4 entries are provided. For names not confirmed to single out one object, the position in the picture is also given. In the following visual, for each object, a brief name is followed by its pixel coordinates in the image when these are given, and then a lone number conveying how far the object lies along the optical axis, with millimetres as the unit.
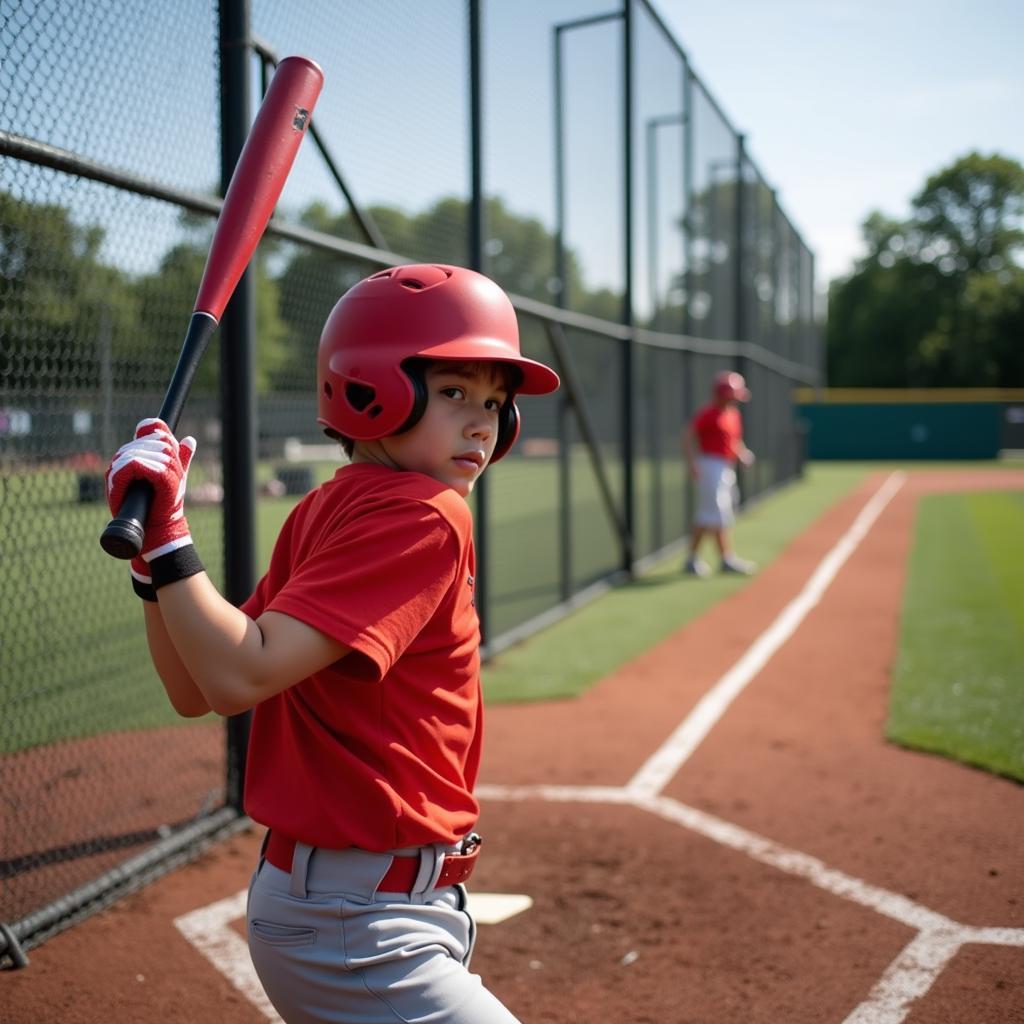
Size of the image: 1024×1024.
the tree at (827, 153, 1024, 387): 55938
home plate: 3164
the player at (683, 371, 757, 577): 10414
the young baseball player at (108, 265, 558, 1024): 1480
